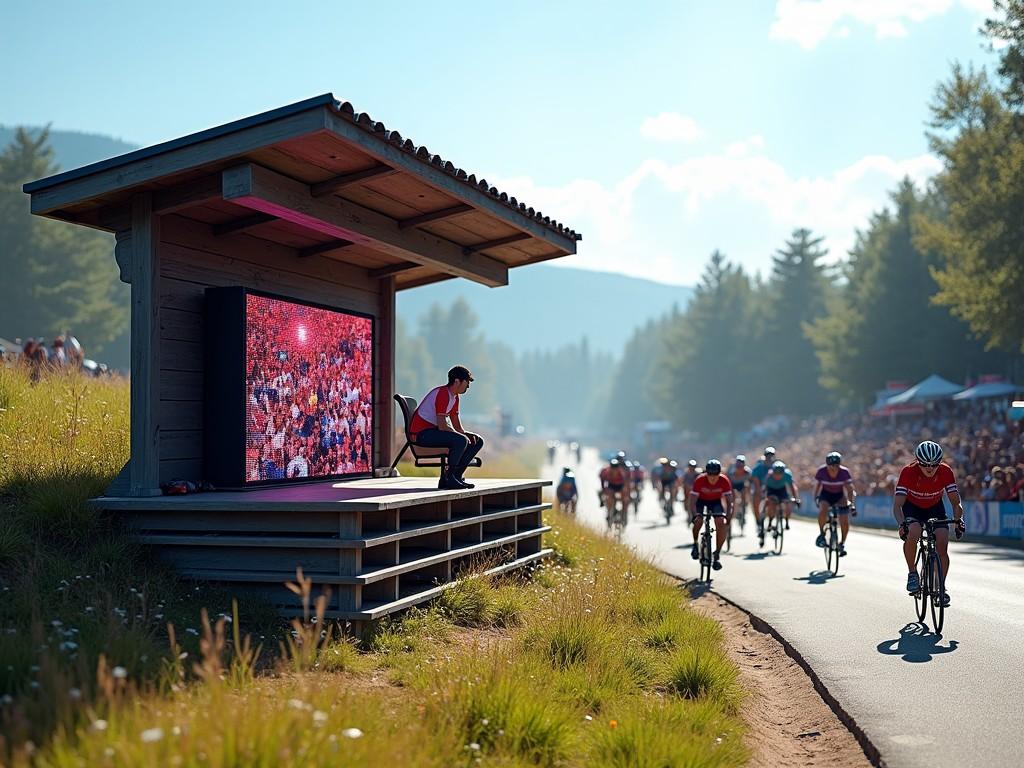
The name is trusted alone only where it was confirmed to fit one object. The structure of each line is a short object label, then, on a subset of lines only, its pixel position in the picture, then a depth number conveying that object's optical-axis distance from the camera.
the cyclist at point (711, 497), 15.72
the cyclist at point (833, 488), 17.22
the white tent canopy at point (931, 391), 43.97
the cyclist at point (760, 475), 23.59
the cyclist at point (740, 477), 25.23
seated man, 11.32
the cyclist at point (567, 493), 24.48
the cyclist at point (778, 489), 20.61
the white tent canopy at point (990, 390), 39.00
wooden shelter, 8.67
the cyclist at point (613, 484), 25.50
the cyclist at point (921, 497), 10.91
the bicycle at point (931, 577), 10.71
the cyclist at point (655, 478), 42.17
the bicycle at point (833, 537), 16.98
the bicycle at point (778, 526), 21.09
